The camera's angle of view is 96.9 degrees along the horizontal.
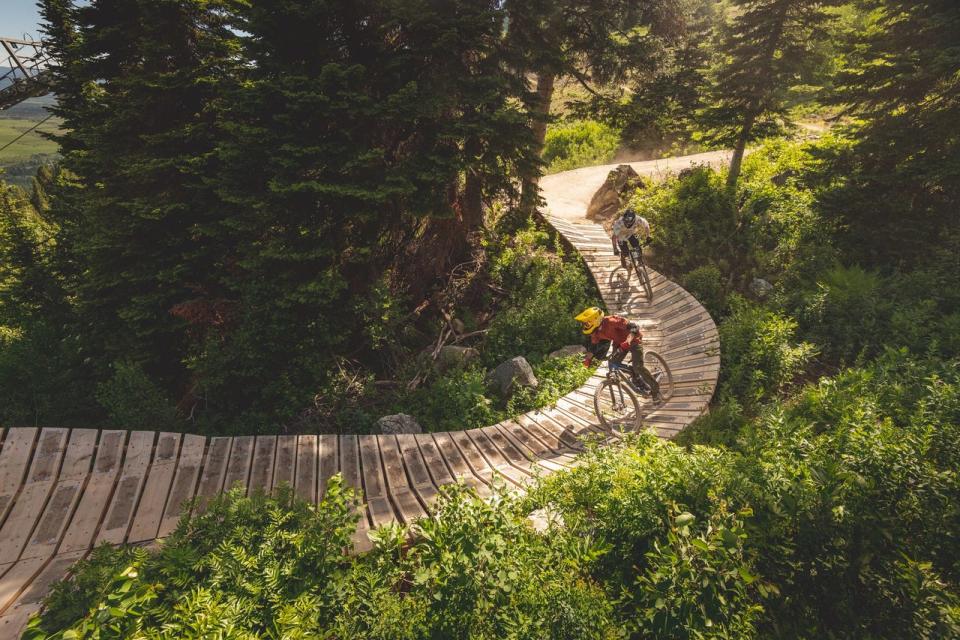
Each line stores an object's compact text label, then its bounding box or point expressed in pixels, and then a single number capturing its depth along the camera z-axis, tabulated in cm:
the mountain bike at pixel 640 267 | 1207
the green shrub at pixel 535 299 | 1171
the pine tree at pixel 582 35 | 1097
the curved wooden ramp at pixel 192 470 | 536
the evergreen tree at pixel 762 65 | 1395
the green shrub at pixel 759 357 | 840
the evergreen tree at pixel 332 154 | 863
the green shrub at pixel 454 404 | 934
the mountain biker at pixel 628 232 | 1174
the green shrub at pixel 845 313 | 904
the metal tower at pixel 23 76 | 1791
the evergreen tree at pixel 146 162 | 1014
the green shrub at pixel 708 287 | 1212
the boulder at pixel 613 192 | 1962
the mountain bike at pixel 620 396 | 813
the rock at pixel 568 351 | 1110
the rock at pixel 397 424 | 855
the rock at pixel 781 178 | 1656
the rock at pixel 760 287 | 1221
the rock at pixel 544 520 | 437
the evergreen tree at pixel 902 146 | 1027
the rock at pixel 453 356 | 1113
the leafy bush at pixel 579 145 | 2944
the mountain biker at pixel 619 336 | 806
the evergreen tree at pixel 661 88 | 1357
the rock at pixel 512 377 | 993
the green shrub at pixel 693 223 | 1455
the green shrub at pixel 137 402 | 946
